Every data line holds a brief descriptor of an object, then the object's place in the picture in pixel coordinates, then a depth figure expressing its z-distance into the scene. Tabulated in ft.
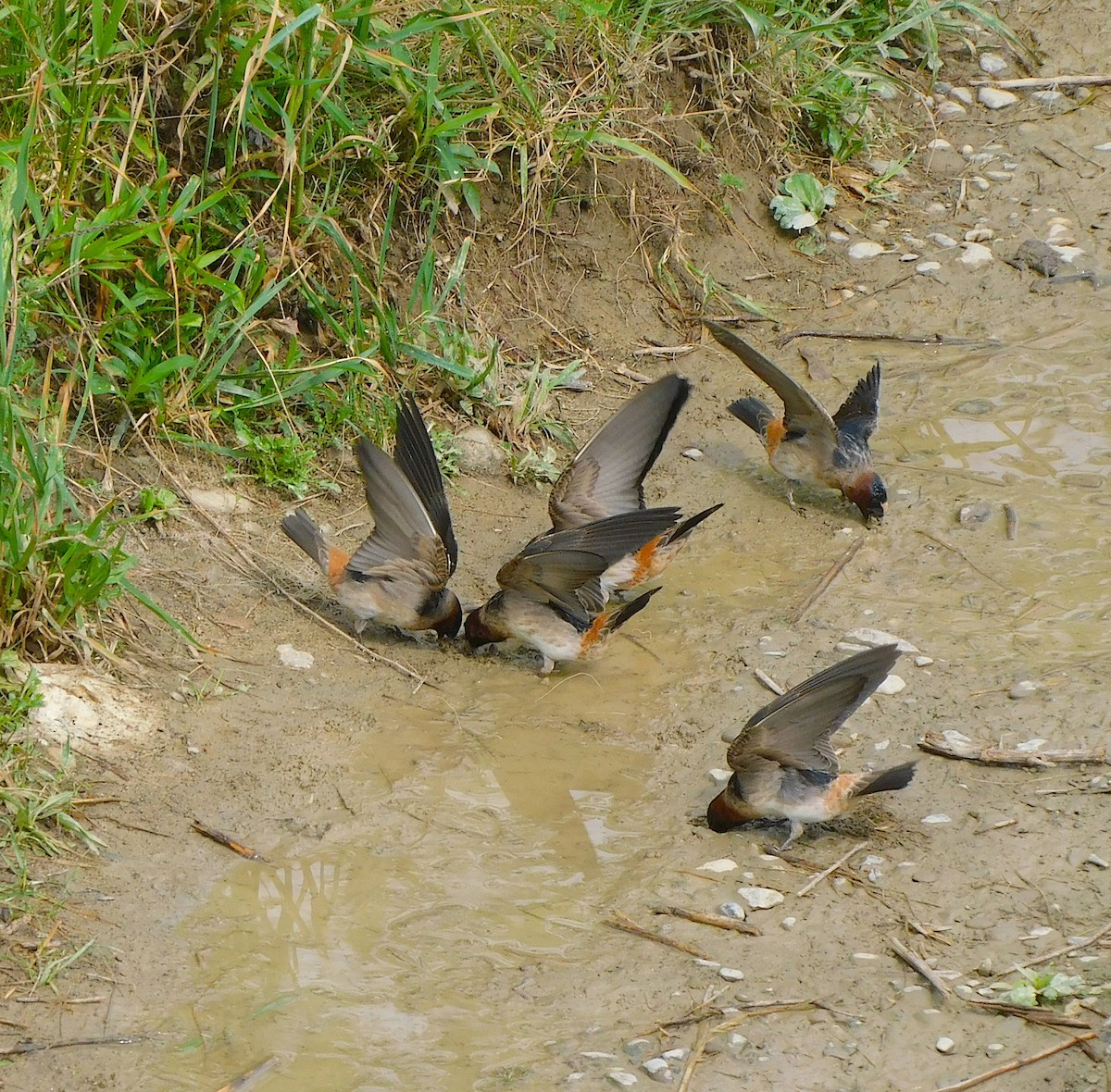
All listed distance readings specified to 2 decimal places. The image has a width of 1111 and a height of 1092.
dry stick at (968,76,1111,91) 57.16
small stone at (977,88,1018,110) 57.21
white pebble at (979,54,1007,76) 58.54
